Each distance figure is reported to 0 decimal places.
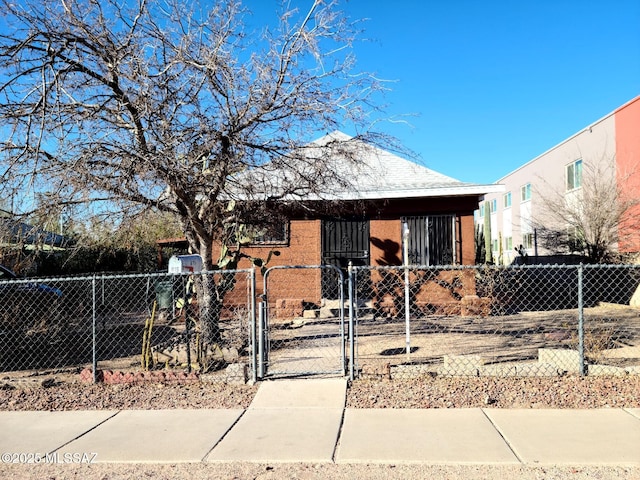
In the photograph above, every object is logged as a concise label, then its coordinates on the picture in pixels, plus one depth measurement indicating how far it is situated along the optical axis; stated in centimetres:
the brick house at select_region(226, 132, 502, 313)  1295
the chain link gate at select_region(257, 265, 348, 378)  686
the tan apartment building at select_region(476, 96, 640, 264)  1722
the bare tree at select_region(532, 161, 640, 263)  1662
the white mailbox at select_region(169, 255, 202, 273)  759
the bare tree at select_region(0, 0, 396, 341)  670
